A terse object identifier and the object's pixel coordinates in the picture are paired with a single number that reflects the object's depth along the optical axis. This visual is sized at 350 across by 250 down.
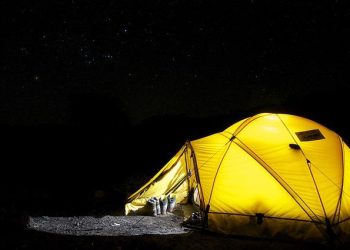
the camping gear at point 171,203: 11.11
